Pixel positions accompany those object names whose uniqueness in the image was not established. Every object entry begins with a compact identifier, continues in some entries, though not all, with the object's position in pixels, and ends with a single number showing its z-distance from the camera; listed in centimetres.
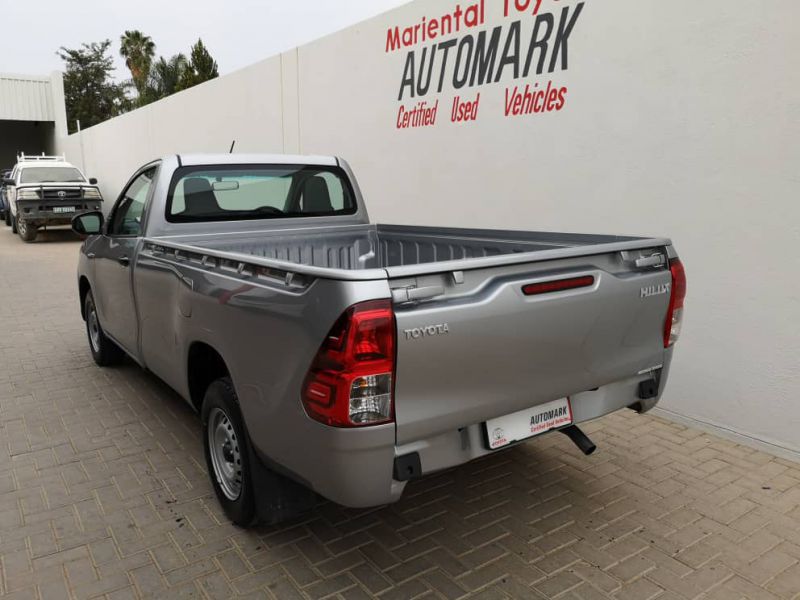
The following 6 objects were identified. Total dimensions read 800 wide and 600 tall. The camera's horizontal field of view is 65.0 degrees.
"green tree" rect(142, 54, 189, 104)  3234
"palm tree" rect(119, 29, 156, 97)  4503
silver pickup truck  221
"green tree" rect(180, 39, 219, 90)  3419
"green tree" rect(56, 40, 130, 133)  4550
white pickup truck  1559
